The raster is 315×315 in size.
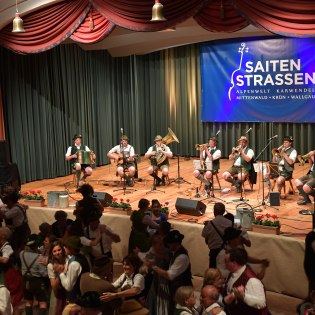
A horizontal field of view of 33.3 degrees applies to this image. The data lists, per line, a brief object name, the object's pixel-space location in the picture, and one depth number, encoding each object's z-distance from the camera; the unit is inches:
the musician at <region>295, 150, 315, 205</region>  359.6
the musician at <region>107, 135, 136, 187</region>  458.6
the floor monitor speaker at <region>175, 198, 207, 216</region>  347.3
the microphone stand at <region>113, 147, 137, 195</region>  443.2
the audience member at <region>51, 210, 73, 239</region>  229.1
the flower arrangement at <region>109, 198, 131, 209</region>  343.4
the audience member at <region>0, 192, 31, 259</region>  250.2
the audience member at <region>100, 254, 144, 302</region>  174.9
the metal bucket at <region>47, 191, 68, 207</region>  373.7
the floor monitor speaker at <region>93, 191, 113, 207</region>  367.9
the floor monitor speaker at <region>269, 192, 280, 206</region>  368.2
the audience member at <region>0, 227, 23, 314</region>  184.4
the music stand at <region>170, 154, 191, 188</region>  465.7
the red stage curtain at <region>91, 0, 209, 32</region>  299.3
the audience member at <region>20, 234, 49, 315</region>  194.2
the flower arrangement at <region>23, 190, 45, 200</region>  374.8
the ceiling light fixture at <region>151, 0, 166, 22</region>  274.7
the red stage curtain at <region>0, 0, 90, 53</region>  342.6
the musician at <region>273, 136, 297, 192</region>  387.9
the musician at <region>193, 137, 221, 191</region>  411.2
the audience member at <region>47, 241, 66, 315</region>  185.3
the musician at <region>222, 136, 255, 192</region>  403.9
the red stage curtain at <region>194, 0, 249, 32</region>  292.0
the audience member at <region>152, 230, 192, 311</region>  183.3
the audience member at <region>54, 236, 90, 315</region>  180.9
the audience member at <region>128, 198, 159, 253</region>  218.8
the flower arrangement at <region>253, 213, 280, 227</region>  276.5
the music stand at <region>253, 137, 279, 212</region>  373.2
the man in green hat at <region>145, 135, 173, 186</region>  447.8
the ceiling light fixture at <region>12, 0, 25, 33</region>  309.6
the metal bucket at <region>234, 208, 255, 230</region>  294.7
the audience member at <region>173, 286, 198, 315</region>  158.6
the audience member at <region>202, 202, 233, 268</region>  221.6
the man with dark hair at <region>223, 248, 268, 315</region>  153.9
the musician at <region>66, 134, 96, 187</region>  456.4
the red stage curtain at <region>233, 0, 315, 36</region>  266.5
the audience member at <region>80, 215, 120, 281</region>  214.1
